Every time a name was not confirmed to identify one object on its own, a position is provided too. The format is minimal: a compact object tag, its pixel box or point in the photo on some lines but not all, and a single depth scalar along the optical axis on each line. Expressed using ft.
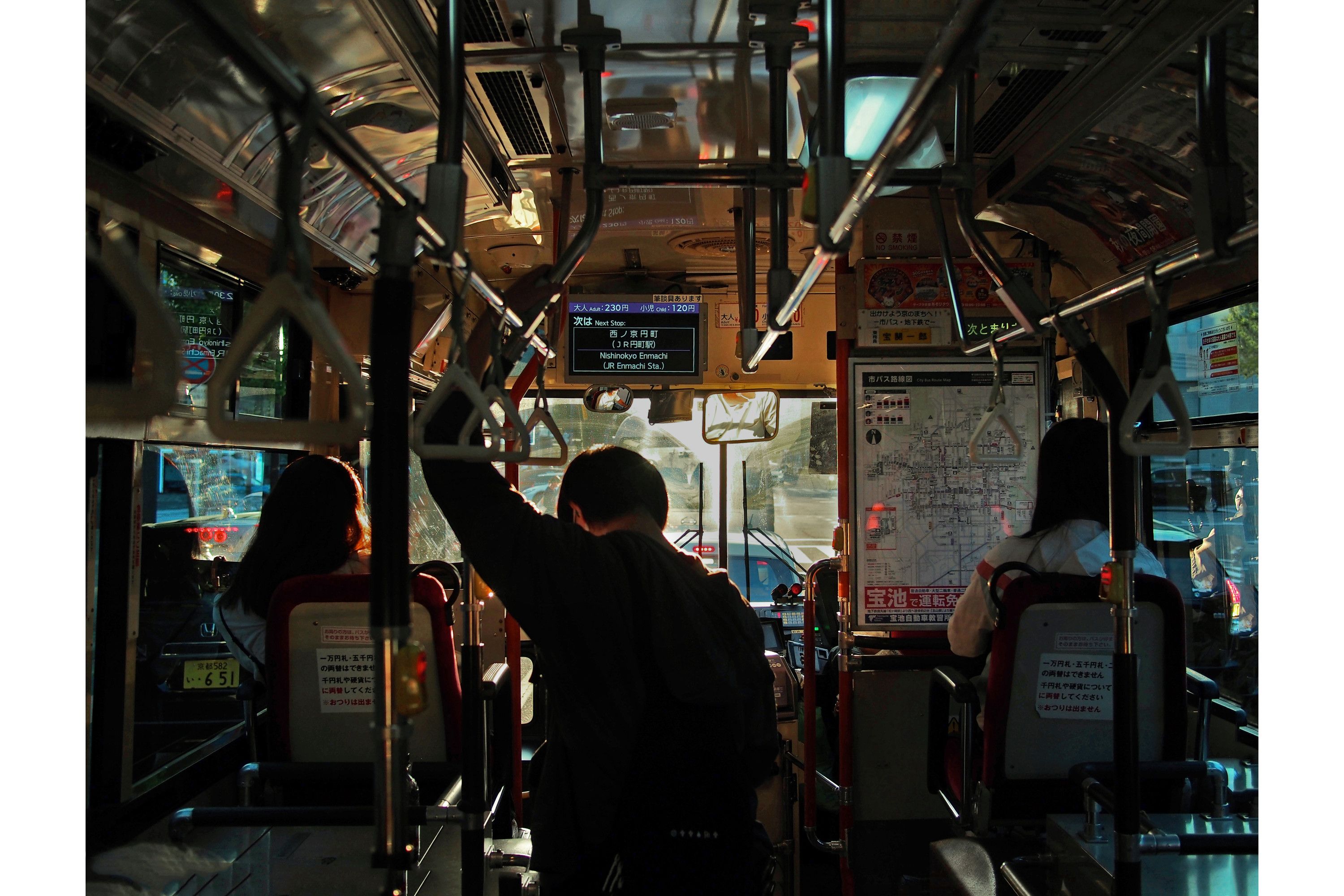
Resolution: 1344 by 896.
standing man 5.79
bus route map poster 11.83
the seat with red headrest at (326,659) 8.07
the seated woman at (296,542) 9.34
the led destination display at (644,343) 13.37
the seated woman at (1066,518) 8.89
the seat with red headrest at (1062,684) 8.05
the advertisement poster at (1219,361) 9.99
